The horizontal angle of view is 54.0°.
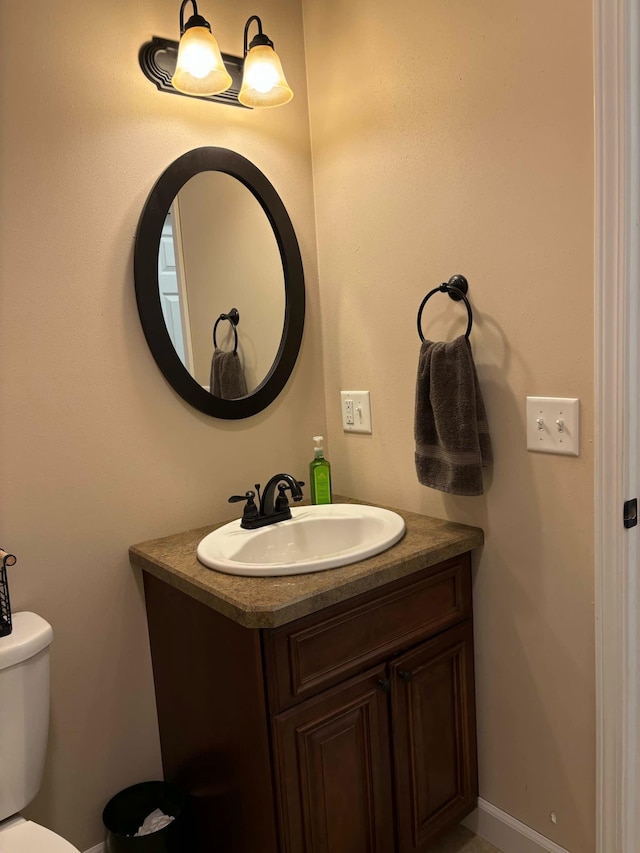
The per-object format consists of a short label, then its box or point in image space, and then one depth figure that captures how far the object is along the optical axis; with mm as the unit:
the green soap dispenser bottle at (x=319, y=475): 1852
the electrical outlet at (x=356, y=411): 1894
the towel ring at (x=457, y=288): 1541
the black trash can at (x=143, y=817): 1489
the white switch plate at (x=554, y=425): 1364
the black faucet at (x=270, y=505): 1639
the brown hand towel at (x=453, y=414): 1469
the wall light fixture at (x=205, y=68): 1490
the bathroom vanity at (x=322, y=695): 1269
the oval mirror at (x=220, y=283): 1672
